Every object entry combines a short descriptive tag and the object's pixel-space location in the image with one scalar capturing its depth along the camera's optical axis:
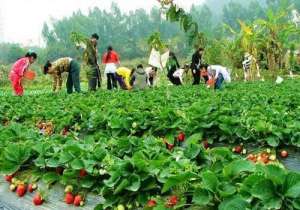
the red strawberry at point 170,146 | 5.04
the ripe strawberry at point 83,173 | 3.22
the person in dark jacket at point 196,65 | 14.25
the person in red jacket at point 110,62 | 14.02
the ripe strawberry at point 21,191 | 3.52
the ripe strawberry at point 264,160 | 3.67
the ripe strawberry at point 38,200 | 3.29
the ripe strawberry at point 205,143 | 5.00
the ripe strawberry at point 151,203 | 2.59
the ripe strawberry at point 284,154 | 4.33
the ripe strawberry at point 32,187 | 3.54
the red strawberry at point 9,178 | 3.82
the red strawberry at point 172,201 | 2.49
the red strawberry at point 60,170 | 3.53
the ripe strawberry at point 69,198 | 3.13
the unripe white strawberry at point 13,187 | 3.62
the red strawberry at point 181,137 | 5.16
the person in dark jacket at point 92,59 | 13.00
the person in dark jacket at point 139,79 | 13.73
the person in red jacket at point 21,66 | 11.45
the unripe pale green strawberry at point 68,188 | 3.19
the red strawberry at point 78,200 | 3.07
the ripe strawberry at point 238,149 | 4.66
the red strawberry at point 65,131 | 6.47
